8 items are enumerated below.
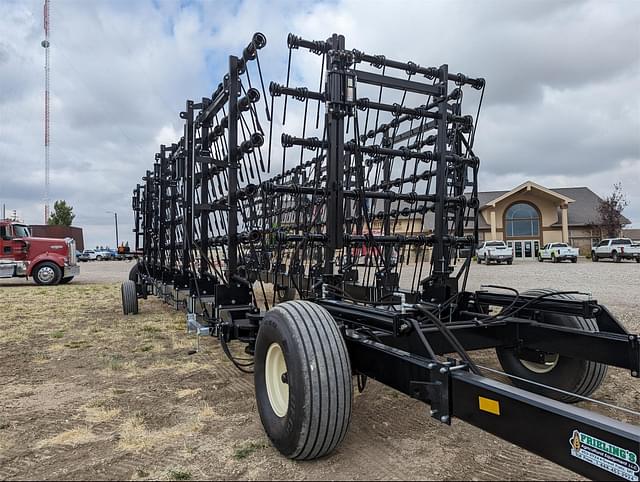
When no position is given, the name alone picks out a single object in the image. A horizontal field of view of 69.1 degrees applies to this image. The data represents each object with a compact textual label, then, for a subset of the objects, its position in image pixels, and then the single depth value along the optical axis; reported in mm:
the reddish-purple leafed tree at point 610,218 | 35438
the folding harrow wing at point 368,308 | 1879
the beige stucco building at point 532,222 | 35075
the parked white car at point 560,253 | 27594
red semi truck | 15789
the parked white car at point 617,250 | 27203
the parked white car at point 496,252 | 26828
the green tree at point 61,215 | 50594
